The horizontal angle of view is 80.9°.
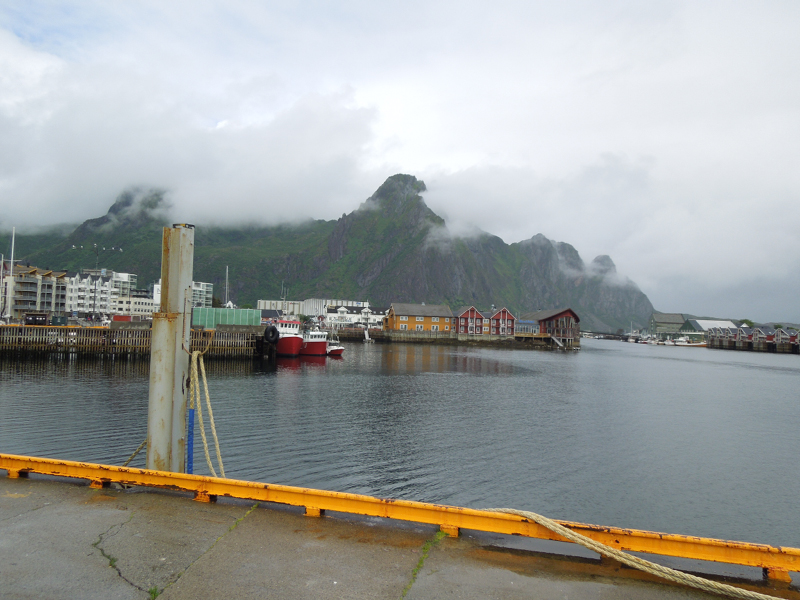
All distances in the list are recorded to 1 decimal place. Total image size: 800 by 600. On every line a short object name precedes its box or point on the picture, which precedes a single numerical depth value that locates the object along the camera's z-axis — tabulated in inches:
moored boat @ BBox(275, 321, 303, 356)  2482.8
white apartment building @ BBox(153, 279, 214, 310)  6563.5
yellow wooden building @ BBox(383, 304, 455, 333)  4808.1
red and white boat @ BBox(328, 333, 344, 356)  2716.5
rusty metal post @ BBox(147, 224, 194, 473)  366.0
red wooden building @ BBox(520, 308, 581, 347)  4894.2
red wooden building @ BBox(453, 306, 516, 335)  4950.8
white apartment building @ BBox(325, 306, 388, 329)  6107.3
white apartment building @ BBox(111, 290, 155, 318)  5821.9
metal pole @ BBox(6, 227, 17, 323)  3833.2
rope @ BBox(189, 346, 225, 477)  384.1
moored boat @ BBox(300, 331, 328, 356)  2571.4
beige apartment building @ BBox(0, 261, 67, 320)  3858.3
